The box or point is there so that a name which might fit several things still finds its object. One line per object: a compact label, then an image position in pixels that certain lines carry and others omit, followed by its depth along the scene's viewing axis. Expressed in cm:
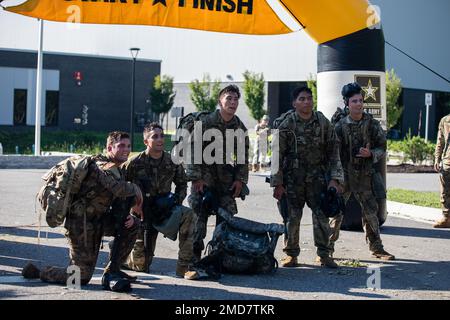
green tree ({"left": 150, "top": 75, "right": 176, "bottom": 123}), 4438
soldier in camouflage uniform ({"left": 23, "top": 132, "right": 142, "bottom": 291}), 621
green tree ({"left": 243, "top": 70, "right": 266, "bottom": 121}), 4322
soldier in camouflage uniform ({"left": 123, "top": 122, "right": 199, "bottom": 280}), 688
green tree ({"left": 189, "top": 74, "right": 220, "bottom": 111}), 4438
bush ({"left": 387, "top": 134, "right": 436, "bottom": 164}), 2452
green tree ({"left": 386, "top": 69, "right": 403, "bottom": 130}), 2900
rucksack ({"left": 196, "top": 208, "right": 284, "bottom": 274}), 704
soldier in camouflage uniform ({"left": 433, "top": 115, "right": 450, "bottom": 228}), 1102
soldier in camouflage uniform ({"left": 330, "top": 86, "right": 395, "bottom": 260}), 823
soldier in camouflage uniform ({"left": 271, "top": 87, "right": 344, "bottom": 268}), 762
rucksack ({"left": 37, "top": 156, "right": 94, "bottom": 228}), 602
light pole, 2668
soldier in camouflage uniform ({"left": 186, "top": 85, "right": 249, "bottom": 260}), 730
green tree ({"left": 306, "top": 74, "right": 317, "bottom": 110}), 3550
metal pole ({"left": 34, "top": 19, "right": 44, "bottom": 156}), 2374
